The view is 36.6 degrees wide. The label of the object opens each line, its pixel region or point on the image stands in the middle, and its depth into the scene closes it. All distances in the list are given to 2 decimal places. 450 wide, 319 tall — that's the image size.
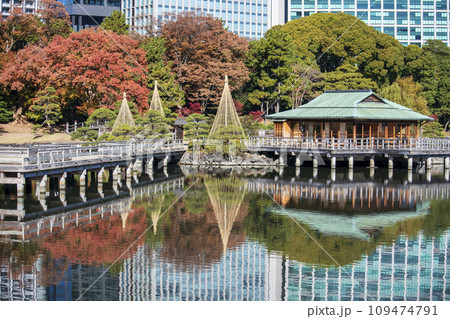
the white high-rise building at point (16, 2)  131.62
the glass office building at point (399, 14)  128.00
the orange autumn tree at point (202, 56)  70.94
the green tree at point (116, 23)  78.06
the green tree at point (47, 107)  62.34
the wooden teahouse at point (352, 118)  51.56
